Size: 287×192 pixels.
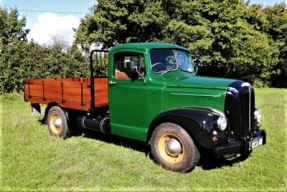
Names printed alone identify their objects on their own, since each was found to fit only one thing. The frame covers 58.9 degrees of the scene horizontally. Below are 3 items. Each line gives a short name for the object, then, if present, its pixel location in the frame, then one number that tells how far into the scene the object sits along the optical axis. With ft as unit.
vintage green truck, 13.14
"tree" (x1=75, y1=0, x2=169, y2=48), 57.11
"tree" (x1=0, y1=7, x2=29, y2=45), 61.26
